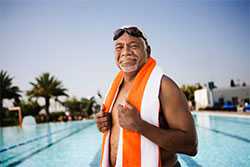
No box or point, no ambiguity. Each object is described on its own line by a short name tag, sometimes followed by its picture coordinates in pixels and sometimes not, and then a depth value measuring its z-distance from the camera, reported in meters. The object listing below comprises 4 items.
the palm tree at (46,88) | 20.62
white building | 22.91
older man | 0.87
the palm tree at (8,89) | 17.75
